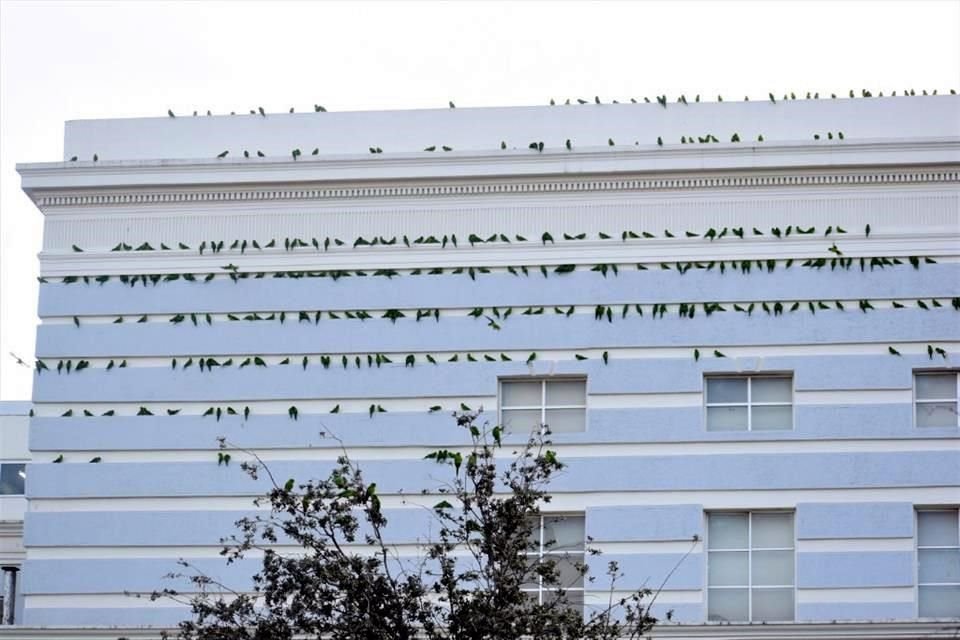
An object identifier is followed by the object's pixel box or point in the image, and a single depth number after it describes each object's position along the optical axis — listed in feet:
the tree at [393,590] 77.10
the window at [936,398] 103.76
